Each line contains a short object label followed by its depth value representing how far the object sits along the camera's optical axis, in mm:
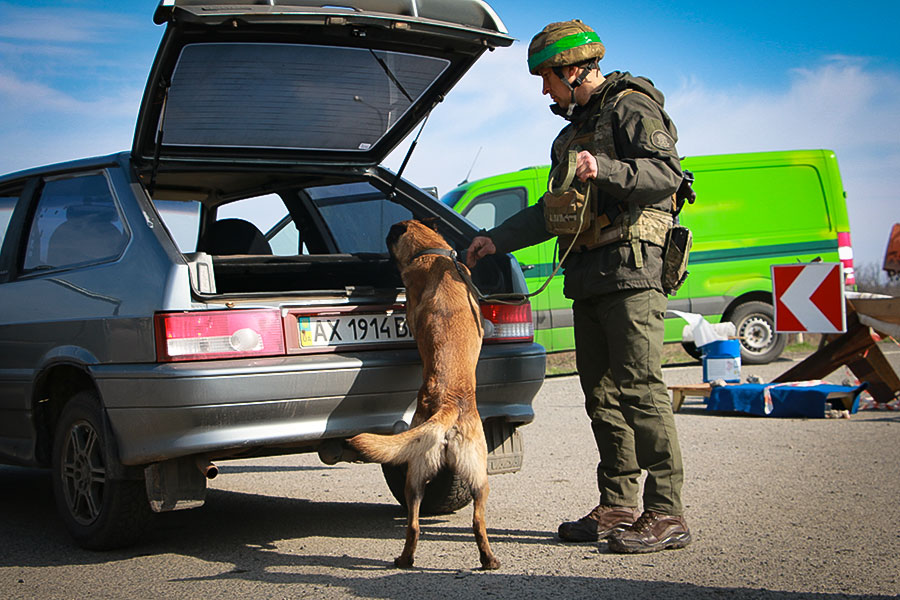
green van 11773
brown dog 3396
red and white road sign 7348
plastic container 8281
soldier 3730
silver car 3590
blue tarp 7512
